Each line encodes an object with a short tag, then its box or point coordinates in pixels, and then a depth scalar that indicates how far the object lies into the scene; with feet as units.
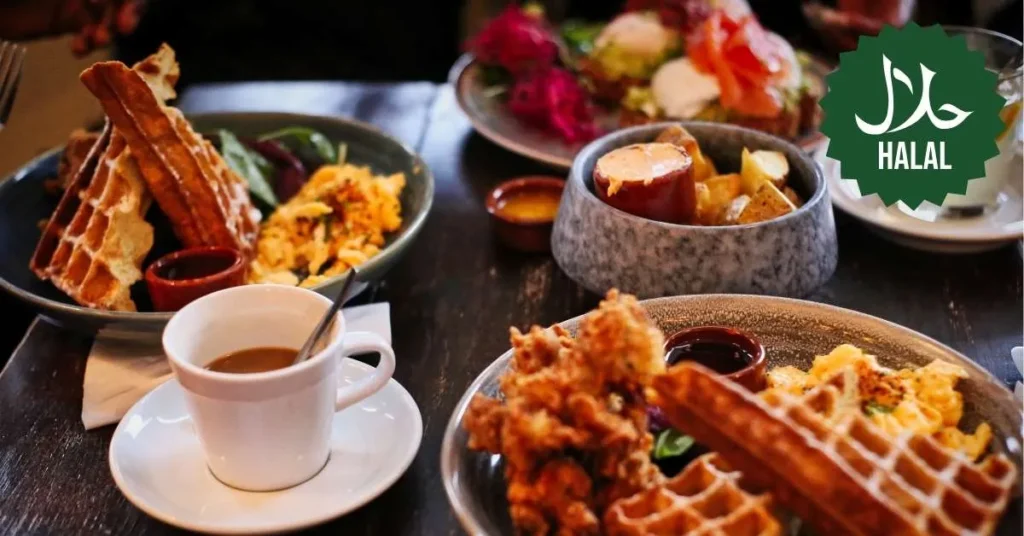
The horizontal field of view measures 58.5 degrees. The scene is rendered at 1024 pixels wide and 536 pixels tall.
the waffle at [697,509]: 3.24
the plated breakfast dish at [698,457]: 3.16
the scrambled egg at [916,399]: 3.85
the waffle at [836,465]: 3.06
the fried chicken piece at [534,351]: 3.64
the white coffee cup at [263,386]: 3.82
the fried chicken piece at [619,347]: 3.38
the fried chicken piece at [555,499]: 3.34
